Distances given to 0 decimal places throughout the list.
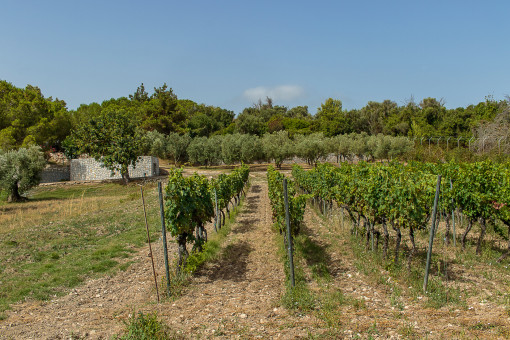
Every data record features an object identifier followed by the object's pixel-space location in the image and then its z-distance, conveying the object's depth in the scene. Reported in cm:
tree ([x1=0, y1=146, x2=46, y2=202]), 2388
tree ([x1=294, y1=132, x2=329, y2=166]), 4606
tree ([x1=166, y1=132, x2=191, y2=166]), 5103
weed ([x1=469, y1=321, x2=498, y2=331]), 516
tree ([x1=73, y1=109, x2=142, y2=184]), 3272
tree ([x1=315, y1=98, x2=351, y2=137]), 6519
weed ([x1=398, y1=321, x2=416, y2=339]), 509
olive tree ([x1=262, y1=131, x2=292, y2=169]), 4622
